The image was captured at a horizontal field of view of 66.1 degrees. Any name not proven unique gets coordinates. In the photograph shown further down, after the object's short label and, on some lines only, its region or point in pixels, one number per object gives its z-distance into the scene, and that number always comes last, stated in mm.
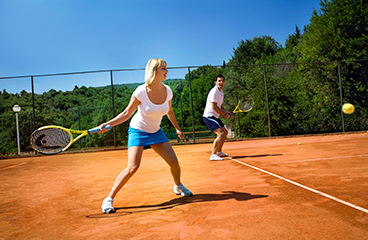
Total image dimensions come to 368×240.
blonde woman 2990
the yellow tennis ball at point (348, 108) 8812
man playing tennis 5979
